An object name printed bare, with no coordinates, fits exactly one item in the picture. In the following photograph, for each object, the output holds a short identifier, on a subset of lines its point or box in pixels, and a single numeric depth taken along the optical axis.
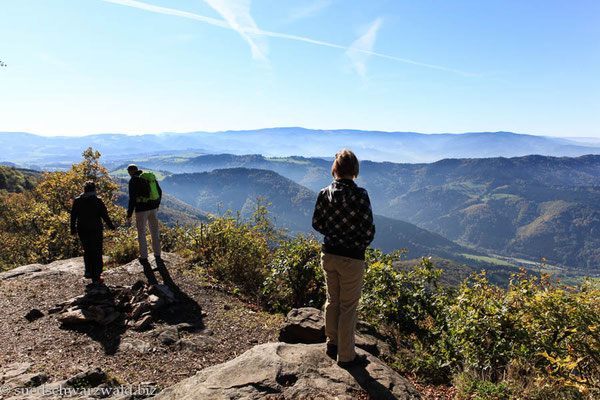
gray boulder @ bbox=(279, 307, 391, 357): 5.14
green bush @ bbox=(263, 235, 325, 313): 7.22
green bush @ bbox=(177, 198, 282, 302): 8.66
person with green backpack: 7.78
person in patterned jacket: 3.91
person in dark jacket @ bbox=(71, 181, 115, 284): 7.57
